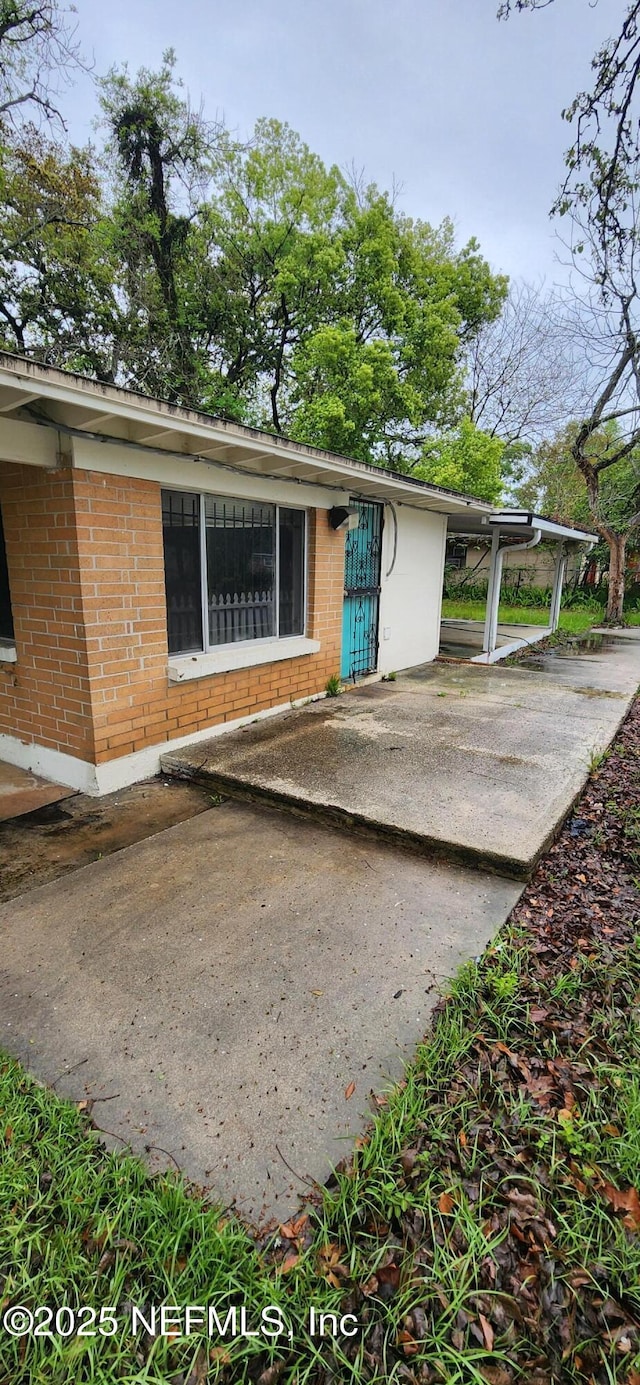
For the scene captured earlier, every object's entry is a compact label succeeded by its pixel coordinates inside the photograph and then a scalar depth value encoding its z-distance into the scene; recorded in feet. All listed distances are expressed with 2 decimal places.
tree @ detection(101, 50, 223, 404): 43.21
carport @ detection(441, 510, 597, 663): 29.17
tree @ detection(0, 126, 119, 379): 34.12
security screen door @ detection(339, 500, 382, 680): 22.67
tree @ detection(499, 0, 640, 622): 11.34
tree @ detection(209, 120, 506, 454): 49.44
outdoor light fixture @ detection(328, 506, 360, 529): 19.99
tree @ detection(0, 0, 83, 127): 30.76
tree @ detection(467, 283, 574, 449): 61.82
